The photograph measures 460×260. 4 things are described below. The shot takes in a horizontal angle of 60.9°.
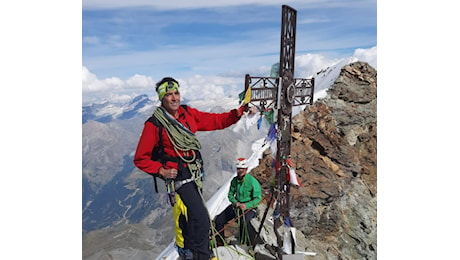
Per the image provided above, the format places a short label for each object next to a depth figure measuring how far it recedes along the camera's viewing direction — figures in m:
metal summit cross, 2.92
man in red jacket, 2.45
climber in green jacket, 3.26
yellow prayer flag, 2.71
